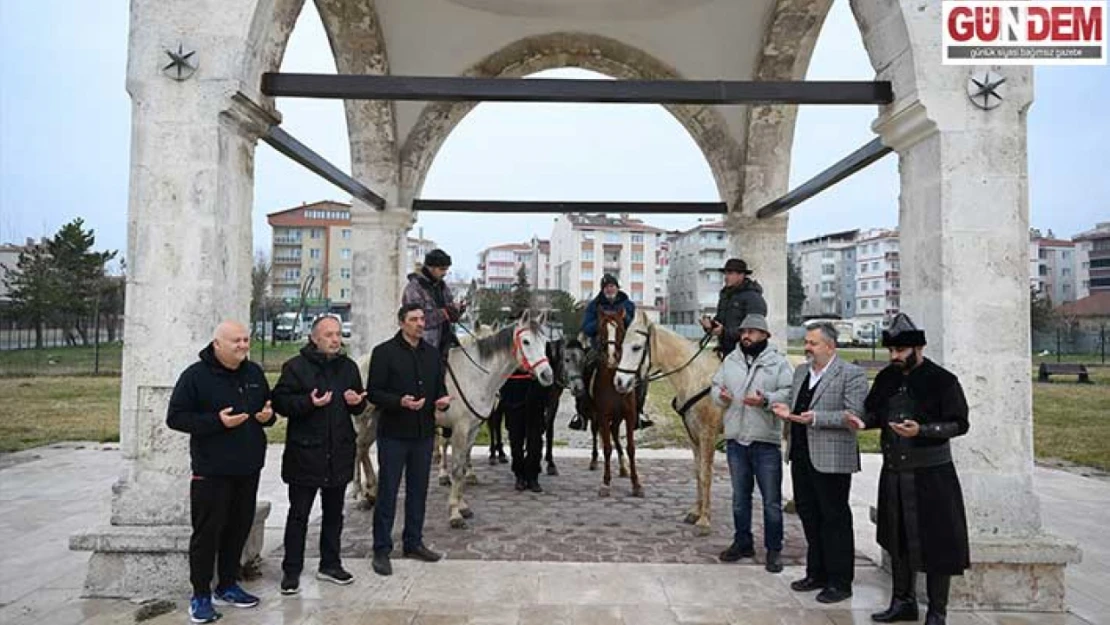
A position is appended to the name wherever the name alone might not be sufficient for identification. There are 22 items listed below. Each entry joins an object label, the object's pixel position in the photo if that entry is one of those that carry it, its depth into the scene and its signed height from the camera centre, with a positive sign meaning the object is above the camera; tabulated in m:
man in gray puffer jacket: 4.49 -0.64
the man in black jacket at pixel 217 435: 3.60 -0.59
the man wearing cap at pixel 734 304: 5.69 +0.23
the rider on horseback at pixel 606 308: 6.68 +0.22
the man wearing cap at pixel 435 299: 5.88 +0.27
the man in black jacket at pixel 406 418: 4.47 -0.61
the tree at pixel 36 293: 27.00 +1.31
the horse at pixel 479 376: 5.61 -0.41
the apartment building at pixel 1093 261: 59.31 +6.63
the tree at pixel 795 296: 52.06 +2.80
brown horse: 6.62 -0.79
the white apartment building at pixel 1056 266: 63.75 +6.51
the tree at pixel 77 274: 28.16 +2.26
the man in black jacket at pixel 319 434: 4.01 -0.64
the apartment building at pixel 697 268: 55.31 +5.35
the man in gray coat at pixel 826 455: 3.94 -0.73
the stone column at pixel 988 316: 3.93 +0.11
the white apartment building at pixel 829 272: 66.62 +6.14
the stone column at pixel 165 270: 3.98 +0.35
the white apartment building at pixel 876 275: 59.72 +5.32
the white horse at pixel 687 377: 5.52 -0.39
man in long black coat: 3.50 -0.74
